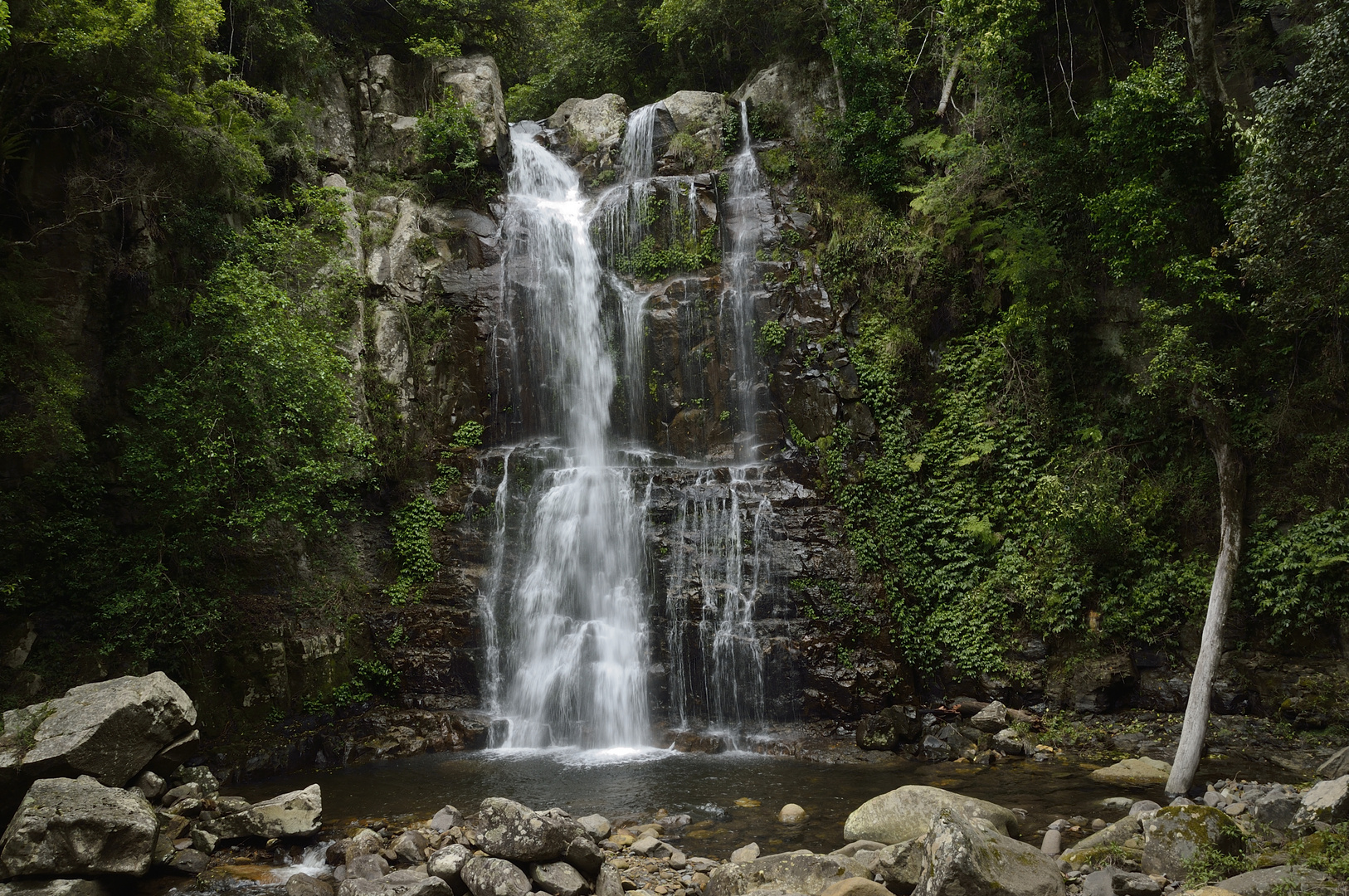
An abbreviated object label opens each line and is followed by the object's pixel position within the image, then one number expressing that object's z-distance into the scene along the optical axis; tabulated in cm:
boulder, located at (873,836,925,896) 631
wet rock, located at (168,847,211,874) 719
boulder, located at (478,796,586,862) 693
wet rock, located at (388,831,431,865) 733
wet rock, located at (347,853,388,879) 703
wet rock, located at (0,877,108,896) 622
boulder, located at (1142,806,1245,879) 595
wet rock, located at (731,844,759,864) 739
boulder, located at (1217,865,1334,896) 502
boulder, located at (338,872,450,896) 639
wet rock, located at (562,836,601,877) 702
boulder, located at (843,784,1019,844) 744
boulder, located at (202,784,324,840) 782
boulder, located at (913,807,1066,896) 529
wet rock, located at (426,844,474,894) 688
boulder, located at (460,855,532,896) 657
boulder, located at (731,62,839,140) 2094
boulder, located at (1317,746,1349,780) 776
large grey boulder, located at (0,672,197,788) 717
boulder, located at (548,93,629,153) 2208
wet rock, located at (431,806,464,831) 813
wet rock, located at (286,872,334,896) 675
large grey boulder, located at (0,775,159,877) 633
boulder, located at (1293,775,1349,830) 584
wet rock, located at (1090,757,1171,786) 906
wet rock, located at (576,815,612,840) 798
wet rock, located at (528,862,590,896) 667
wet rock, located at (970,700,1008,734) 1117
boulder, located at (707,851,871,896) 634
